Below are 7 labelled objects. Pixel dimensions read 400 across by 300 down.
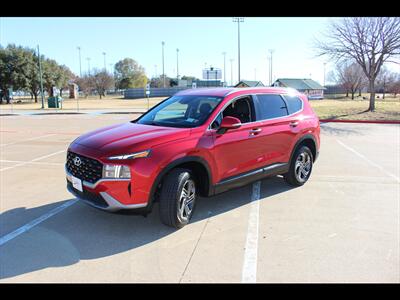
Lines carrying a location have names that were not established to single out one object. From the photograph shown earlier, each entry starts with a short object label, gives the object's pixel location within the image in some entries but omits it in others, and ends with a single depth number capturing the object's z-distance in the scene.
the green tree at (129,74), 104.06
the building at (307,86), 69.89
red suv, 3.90
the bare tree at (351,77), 66.50
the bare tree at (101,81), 89.94
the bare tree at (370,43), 21.06
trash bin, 37.69
